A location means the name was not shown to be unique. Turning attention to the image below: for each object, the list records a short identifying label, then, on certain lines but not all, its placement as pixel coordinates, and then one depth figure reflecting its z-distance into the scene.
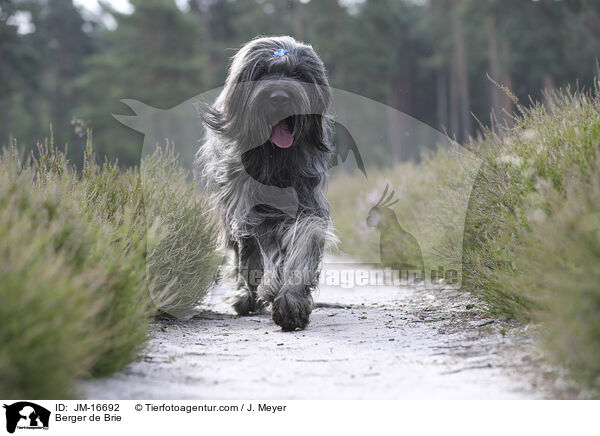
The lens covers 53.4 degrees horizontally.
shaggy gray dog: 4.52
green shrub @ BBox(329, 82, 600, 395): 2.38
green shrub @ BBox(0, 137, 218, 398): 2.11
